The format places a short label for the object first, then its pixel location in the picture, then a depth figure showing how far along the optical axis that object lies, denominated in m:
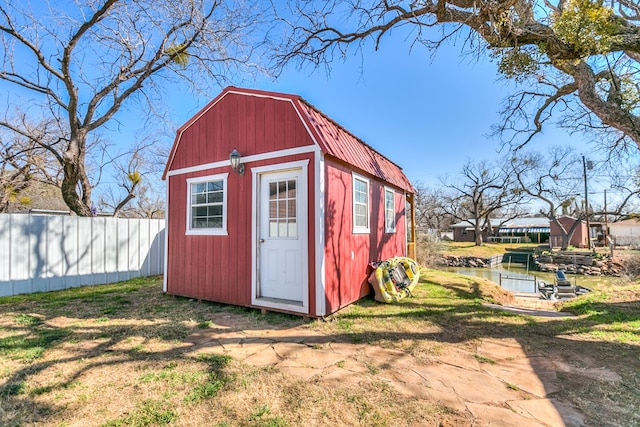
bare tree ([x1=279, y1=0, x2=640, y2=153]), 3.70
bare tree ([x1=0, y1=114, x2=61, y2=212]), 10.45
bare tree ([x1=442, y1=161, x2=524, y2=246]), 27.34
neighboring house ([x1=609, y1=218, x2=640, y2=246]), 38.32
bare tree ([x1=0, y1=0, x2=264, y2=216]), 6.48
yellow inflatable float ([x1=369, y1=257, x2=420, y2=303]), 5.59
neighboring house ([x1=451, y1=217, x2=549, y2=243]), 37.79
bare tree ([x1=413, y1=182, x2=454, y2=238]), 30.83
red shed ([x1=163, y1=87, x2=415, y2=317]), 4.46
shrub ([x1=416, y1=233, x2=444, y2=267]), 13.46
